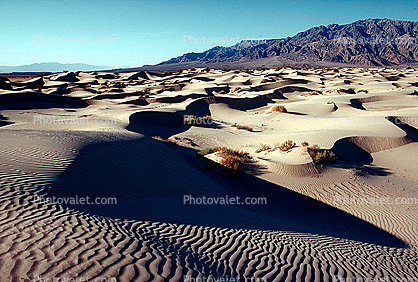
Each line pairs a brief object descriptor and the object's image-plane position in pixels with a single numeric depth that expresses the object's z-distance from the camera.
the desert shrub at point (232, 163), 9.74
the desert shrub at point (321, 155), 10.07
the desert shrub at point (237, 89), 32.81
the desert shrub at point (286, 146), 11.16
